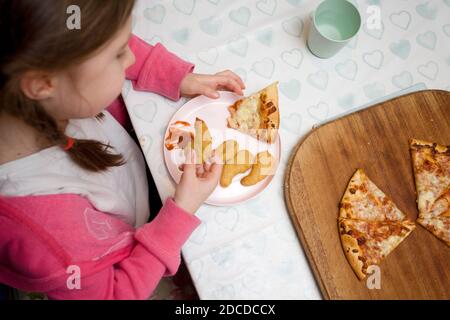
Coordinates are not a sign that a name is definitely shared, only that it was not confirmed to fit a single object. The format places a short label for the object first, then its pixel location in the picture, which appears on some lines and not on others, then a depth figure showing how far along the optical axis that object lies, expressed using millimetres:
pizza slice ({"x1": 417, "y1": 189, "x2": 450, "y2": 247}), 837
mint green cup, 901
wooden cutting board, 807
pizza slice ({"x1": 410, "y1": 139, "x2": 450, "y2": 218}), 867
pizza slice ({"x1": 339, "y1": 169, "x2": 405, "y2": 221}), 843
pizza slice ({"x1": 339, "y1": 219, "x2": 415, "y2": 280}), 804
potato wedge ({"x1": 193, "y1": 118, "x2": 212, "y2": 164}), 849
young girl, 521
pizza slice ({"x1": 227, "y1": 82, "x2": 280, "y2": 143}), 875
